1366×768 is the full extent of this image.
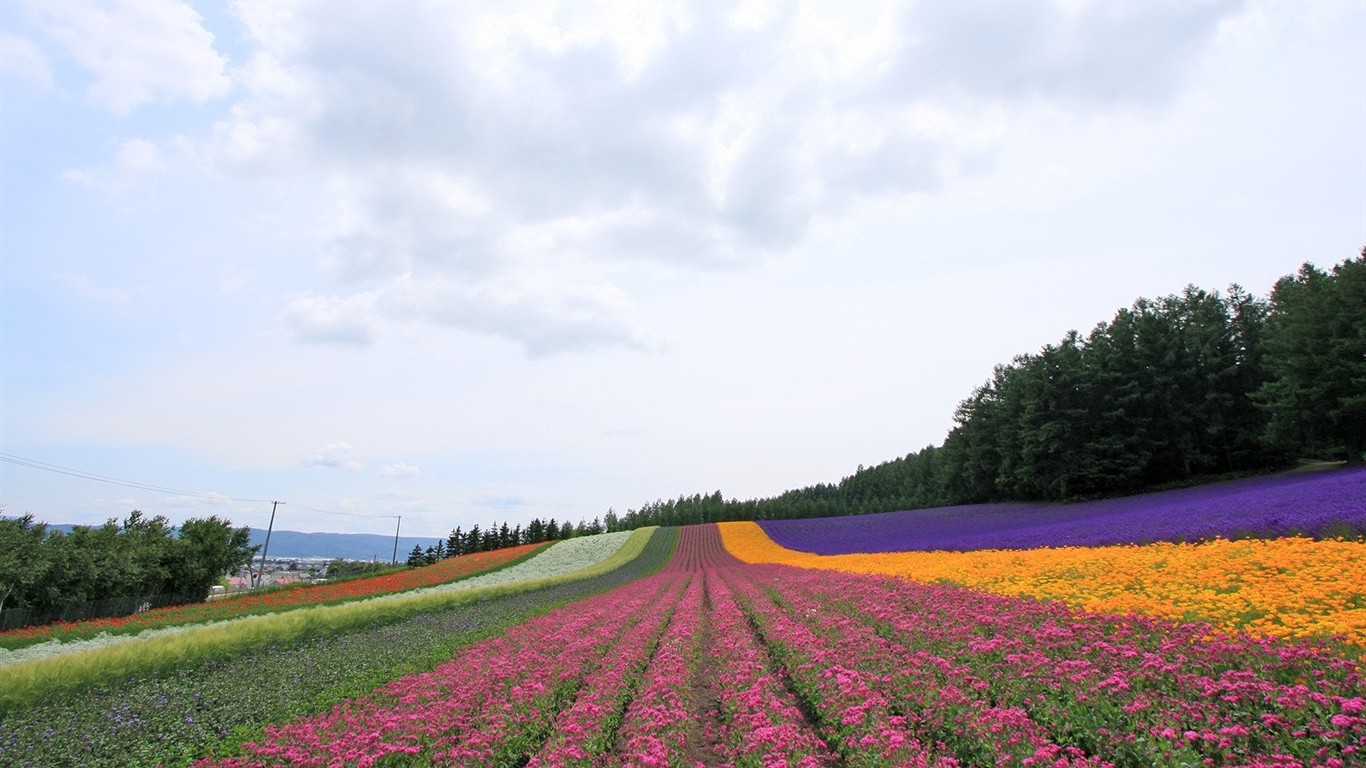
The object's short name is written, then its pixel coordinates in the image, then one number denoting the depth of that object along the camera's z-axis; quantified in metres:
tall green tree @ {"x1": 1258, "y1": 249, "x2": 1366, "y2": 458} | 32.28
